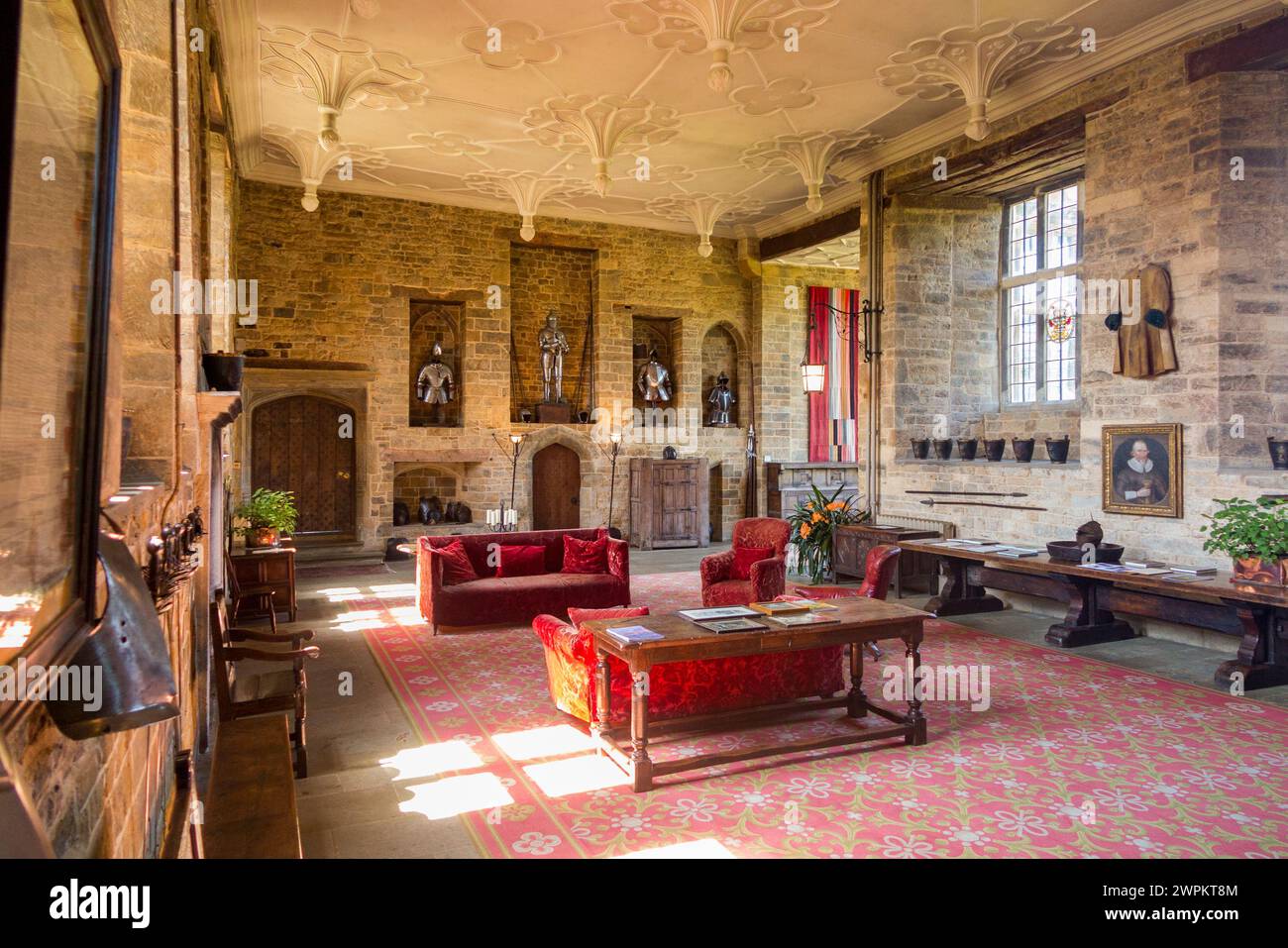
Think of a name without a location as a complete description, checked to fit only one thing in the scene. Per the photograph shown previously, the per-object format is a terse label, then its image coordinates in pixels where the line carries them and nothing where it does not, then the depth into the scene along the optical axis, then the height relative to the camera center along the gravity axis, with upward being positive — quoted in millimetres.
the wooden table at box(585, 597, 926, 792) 3881 -929
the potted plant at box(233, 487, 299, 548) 7457 -448
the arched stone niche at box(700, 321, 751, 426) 14484 +1948
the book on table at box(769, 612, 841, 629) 4273 -808
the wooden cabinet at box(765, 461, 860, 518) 13953 -239
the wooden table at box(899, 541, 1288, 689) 5449 -1120
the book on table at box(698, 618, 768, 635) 4129 -812
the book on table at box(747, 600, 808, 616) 4531 -791
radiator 9038 -637
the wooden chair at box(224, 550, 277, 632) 6805 -1042
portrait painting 6762 -24
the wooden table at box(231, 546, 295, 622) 7031 -875
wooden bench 2551 -1176
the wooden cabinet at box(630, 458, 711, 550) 13055 -563
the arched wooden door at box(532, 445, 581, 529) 13062 -309
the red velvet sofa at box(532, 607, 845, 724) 4410 -1213
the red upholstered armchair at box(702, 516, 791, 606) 6625 -887
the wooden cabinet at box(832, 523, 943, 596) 8781 -977
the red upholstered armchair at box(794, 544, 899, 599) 5723 -748
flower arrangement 9523 -756
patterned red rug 3271 -1491
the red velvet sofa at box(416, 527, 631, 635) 7051 -1085
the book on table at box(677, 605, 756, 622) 4394 -804
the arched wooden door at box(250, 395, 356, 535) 11344 +188
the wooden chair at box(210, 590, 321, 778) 3938 -1135
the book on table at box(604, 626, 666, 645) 3928 -823
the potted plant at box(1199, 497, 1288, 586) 5320 -481
